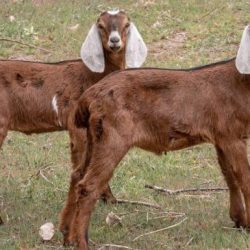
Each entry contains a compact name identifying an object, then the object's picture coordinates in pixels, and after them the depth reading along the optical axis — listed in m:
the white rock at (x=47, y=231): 9.85
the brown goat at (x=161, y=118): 9.24
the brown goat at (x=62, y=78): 11.15
